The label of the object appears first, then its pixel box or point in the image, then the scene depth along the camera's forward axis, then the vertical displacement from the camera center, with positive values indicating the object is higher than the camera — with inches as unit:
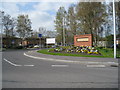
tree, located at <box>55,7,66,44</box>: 1568.7 +287.1
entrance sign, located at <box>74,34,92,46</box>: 819.0 +15.0
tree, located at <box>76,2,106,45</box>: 1030.5 +250.5
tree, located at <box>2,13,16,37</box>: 1590.8 +243.9
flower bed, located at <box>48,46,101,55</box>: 608.0 -49.6
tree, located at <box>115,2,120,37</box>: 909.2 +221.1
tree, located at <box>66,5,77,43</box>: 1254.2 +227.8
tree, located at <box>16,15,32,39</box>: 1720.0 +242.7
